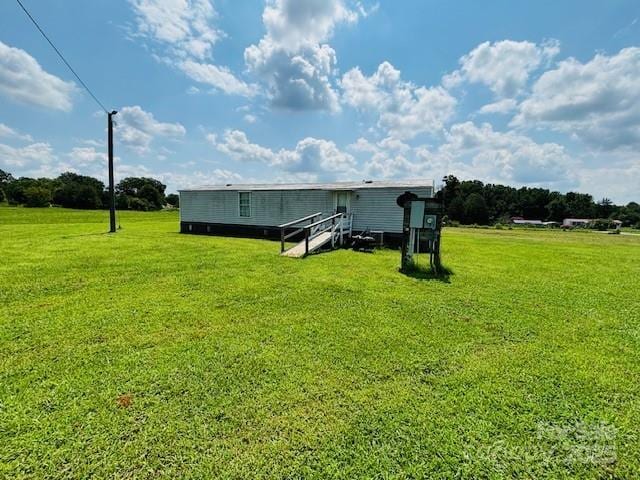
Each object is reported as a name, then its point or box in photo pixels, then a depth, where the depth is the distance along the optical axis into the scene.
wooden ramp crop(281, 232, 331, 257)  9.80
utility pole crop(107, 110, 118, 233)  14.38
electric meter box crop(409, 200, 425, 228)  8.13
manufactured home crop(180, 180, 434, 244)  13.16
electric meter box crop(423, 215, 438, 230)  8.03
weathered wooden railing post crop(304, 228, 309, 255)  9.65
